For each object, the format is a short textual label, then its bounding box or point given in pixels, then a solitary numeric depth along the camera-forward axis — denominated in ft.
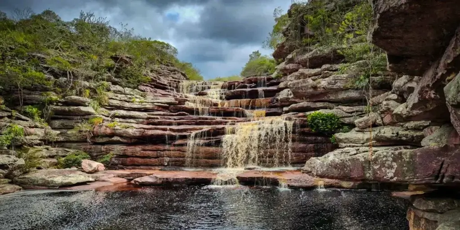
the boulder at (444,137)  13.11
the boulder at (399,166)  12.21
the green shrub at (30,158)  43.12
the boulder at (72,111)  57.00
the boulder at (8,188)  36.40
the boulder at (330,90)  54.24
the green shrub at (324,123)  49.83
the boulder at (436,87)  10.53
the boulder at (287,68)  74.84
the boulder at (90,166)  46.44
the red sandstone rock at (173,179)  41.65
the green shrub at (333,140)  48.08
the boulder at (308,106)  57.21
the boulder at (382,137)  35.53
